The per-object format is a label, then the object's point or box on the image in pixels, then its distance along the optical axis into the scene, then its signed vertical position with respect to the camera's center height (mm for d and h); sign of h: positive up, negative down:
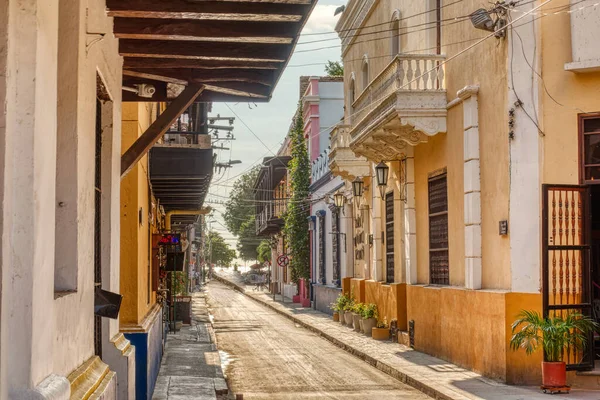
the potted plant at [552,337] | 11852 -1014
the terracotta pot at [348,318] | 26156 -1651
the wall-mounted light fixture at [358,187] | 25625 +2028
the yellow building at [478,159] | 12820 +1639
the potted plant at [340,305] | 27391 -1332
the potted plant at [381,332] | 21578 -1686
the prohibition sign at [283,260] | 45250 +22
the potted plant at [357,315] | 23859 -1452
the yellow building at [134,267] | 10516 -67
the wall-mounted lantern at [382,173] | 20859 +1963
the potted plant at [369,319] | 22828 -1451
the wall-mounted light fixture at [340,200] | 29975 +1970
